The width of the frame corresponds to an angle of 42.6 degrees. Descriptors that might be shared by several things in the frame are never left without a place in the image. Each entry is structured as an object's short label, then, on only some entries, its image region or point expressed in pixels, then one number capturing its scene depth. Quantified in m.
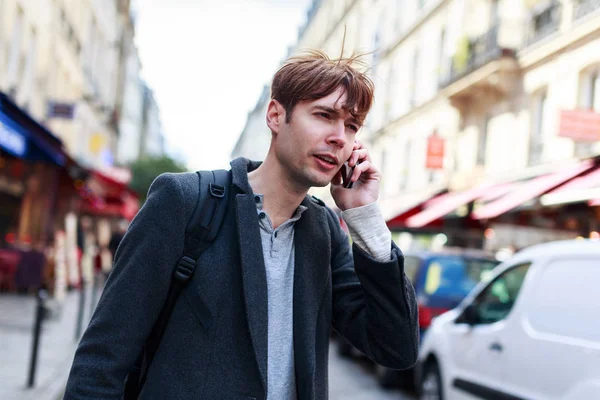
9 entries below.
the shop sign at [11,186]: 18.19
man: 1.93
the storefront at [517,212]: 12.09
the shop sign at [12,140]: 10.20
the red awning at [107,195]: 21.29
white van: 4.33
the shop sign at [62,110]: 20.58
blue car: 8.24
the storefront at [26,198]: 18.52
